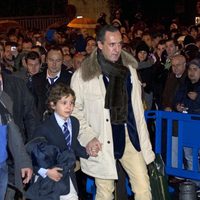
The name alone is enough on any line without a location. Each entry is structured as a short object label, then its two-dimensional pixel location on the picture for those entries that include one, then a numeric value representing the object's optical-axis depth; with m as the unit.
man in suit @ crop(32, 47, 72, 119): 6.82
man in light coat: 5.13
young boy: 4.88
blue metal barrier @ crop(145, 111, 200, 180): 6.17
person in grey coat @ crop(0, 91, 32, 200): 4.44
